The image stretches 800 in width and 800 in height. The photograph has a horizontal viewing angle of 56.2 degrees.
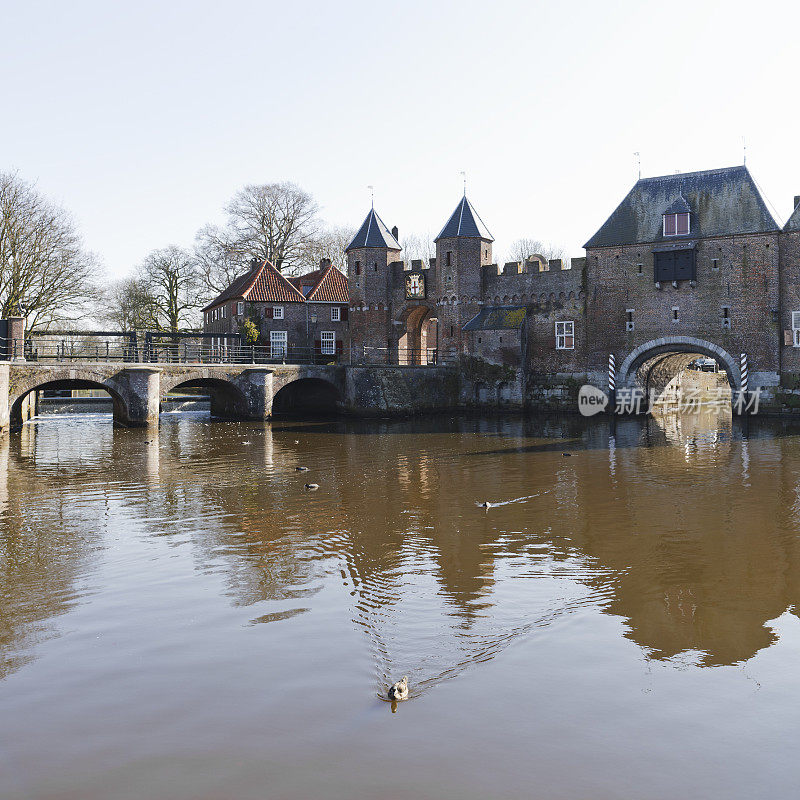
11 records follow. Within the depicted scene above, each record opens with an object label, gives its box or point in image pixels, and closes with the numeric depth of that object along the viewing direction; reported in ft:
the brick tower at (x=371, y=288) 122.72
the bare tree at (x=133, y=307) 160.15
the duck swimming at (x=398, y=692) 16.65
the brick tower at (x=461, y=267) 115.75
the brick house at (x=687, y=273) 94.94
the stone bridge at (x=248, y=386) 79.25
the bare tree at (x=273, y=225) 151.53
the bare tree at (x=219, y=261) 156.76
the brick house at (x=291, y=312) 130.00
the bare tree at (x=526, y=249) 217.77
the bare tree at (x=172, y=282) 162.30
